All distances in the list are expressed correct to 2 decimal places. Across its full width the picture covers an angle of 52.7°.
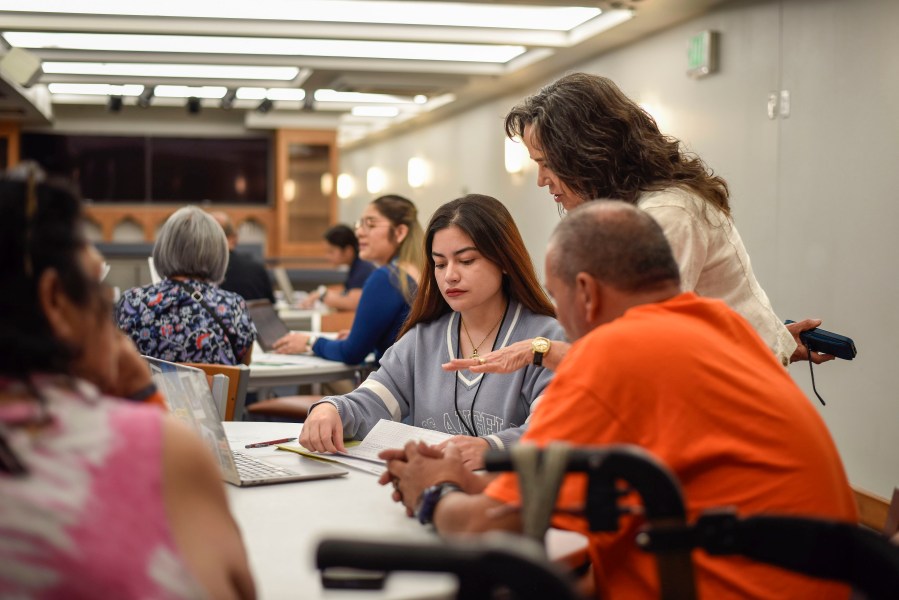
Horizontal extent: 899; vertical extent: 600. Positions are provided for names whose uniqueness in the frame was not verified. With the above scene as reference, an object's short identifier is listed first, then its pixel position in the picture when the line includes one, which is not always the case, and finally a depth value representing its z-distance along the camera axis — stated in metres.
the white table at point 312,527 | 1.28
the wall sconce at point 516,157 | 8.46
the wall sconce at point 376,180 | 13.20
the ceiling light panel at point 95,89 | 8.37
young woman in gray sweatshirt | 2.28
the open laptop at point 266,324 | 4.44
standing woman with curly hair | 2.16
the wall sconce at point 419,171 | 11.45
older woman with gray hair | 3.19
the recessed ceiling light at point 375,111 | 10.24
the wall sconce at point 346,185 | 15.35
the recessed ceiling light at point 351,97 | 8.92
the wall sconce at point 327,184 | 10.49
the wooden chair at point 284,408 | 4.28
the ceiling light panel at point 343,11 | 5.38
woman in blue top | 3.88
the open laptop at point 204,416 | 1.71
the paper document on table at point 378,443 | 2.00
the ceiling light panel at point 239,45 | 6.29
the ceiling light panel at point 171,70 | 7.32
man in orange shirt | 1.29
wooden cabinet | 10.41
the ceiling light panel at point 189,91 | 8.64
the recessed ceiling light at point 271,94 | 8.74
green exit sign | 5.48
